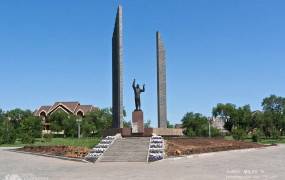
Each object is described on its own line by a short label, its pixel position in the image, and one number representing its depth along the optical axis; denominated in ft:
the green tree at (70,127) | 142.77
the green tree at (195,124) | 128.46
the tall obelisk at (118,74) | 58.56
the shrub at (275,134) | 125.43
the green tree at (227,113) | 154.89
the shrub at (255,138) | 89.47
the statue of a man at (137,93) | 55.17
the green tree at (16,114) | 183.37
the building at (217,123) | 216.38
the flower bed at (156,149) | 38.69
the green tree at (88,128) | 141.79
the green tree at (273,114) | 142.90
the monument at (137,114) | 54.51
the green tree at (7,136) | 88.52
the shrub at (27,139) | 81.92
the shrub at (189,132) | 121.54
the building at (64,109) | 195.10
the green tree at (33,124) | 121.78
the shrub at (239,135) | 93.66
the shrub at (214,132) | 123.94
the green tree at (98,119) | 151.08
